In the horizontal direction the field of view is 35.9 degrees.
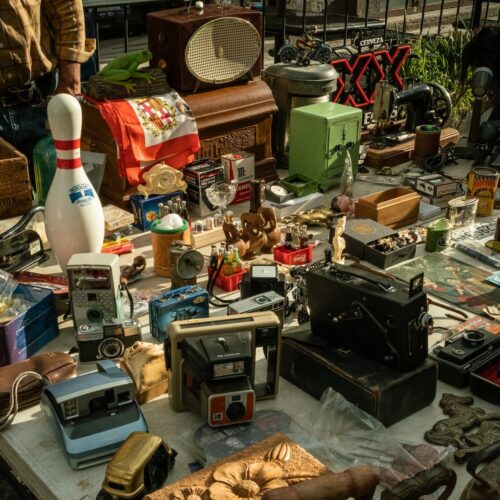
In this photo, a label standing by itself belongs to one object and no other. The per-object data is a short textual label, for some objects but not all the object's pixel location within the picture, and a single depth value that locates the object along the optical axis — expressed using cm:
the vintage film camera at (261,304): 225
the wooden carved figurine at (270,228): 297
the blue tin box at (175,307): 241
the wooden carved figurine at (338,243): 284
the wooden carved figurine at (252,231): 294
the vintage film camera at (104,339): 232
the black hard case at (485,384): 215
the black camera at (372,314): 209
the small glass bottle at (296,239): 294
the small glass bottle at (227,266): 276
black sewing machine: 390
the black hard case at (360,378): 206
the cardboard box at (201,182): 332
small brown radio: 340
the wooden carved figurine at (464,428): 199
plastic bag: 192
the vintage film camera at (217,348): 198
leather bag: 212
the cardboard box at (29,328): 228
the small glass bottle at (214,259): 273
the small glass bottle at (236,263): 277
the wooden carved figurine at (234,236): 290
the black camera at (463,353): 225
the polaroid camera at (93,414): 191
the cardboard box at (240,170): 346
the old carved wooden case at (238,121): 351
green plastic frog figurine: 332
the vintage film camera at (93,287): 234
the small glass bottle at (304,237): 296
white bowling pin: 258
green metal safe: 353
